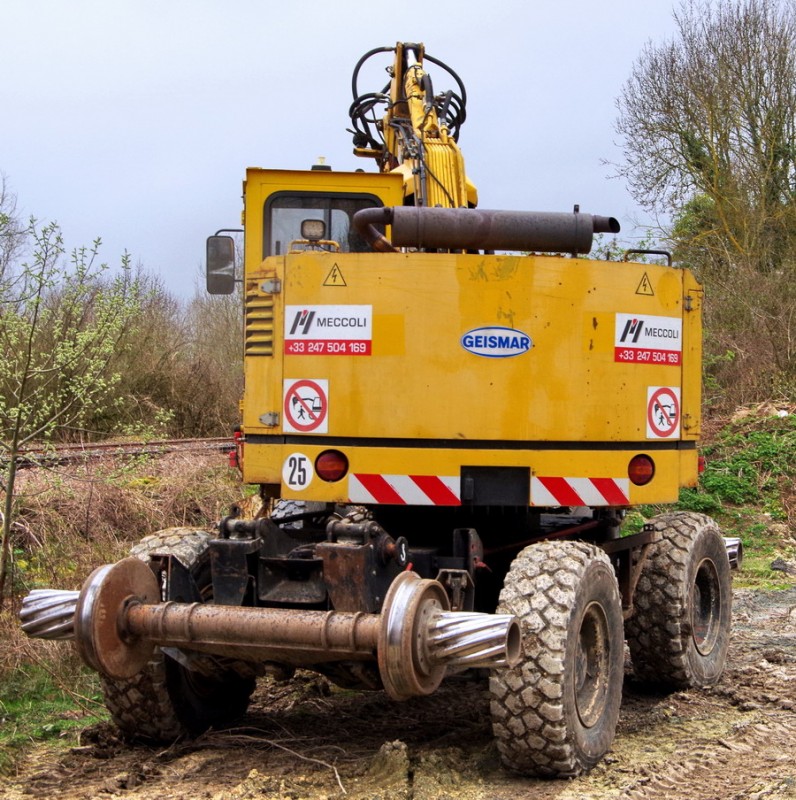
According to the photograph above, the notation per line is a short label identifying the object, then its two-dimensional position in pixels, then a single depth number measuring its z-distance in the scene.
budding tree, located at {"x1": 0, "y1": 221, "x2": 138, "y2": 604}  7.02
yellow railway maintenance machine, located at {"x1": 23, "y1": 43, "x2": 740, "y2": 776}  4.77
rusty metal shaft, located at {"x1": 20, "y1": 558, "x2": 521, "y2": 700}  4.39
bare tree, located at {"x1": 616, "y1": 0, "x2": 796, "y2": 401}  20.02
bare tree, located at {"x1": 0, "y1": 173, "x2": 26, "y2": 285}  10.03
